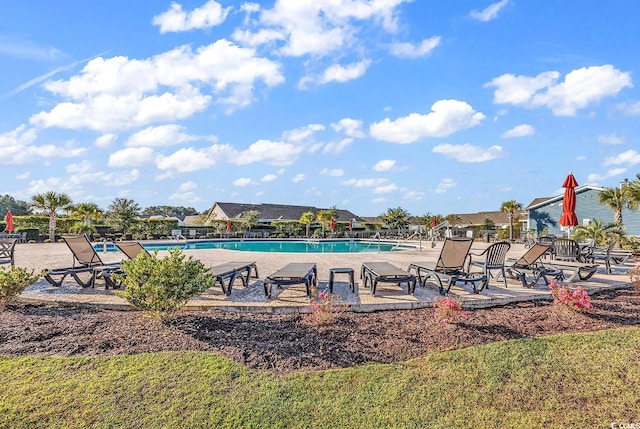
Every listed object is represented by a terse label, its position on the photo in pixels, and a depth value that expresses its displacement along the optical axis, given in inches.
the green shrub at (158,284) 193.8
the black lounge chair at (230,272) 271.0
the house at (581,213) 1085.1
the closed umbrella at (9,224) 887.5
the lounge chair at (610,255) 397.8
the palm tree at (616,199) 693.7
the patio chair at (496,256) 312.3
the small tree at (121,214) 1170.6
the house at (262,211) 1978.3
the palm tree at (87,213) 1179.1
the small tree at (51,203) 1021.8
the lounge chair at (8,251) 381.5
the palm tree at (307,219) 1492.4
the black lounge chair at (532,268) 308.8
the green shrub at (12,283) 228.5
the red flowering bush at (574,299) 217.8
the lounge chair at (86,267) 296.0
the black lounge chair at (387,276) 262.5
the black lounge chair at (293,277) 255.3
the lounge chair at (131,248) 308.8
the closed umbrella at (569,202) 469.7
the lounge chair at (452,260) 294.2
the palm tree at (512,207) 1259.2
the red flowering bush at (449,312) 203.0
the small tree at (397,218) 1491.1
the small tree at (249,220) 1432.1
